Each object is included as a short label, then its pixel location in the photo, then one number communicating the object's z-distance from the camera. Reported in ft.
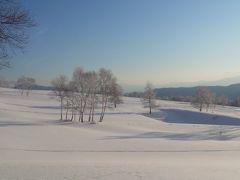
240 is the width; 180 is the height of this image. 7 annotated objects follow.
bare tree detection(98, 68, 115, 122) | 210.77
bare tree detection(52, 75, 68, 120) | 203.62
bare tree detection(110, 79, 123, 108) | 217.77
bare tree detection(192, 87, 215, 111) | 380.58
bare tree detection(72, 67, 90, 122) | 201.87
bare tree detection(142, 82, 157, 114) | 349.96
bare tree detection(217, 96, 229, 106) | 549.13
